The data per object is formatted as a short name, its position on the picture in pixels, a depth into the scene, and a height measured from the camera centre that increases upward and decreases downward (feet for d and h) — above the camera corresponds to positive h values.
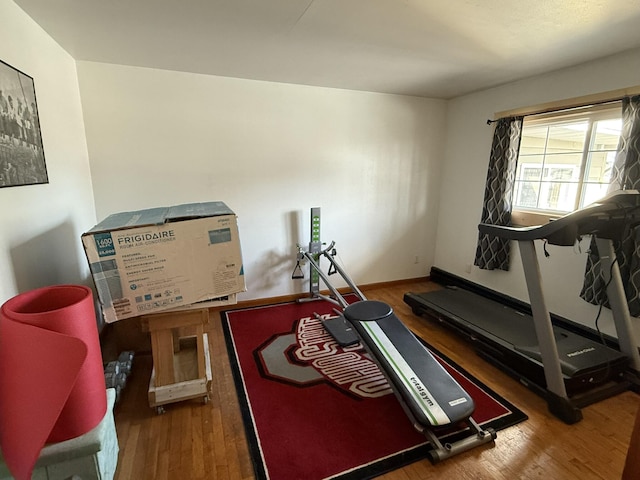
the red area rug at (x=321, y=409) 5.14 -4.42
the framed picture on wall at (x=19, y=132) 4.76 +0.75
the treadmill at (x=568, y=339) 5.89 -3.64
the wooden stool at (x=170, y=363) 5.80 -3.49
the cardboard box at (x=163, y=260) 4.98 -1.31
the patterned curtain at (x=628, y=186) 7.14 -0.01
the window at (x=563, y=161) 8.21 +0.70
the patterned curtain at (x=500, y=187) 9.99 -0.09
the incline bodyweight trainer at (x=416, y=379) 5.26 -3.64
